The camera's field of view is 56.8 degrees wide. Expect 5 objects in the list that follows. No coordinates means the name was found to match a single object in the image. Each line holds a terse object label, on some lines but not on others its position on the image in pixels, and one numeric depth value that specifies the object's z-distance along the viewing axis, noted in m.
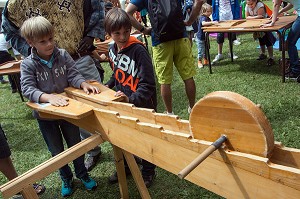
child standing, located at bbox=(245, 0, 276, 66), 4.86
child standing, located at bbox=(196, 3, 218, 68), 5.54
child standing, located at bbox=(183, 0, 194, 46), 5.28
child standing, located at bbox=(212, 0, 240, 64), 5.70
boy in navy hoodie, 2.00
